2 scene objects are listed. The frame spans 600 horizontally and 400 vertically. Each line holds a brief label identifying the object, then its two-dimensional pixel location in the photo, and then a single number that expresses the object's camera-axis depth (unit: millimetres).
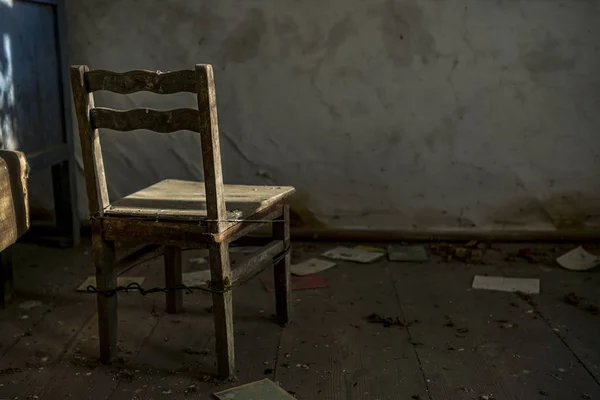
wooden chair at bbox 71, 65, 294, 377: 2150
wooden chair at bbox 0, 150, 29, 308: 1984
